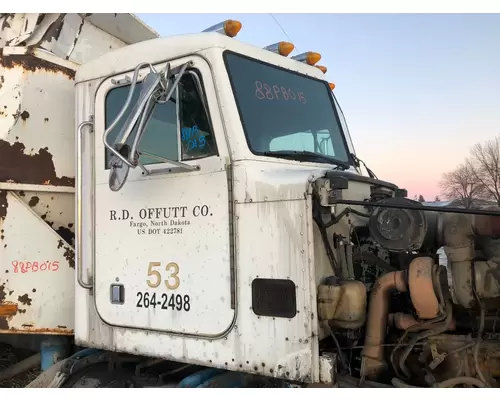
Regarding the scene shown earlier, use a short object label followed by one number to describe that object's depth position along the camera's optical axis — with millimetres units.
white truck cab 2406
